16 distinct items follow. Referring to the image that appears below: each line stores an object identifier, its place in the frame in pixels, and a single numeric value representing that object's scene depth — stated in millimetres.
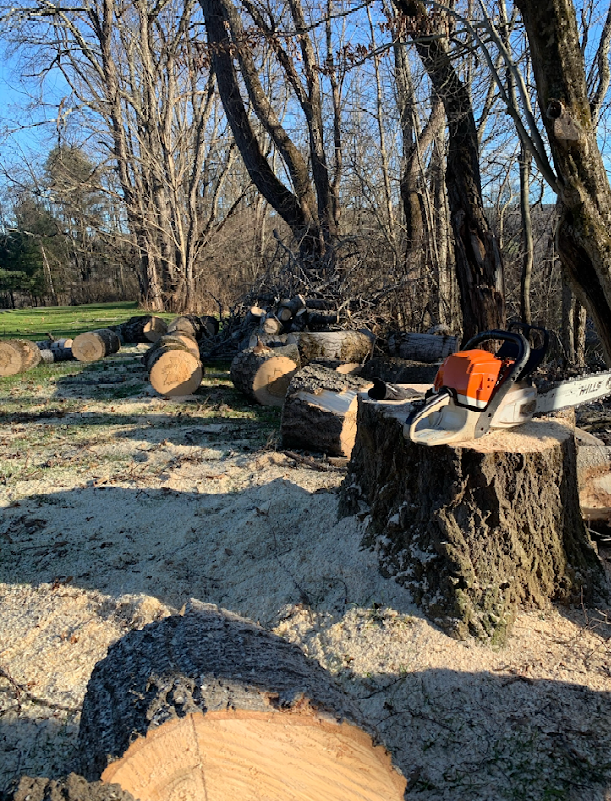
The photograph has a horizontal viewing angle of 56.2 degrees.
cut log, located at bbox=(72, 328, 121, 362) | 11477
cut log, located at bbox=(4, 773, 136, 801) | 1269
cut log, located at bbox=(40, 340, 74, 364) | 11352
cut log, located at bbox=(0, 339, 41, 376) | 10117
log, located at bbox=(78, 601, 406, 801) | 1370
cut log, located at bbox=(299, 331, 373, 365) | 8289
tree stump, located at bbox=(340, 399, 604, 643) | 2637
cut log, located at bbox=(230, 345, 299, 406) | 7641
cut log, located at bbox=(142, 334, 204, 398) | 8227
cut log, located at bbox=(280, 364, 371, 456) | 5391
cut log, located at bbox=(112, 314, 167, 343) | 14078
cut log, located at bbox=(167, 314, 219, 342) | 11635
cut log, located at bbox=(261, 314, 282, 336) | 9070
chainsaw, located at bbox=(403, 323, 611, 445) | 2605
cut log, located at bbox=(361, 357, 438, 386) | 7027
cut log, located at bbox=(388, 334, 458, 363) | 7949
